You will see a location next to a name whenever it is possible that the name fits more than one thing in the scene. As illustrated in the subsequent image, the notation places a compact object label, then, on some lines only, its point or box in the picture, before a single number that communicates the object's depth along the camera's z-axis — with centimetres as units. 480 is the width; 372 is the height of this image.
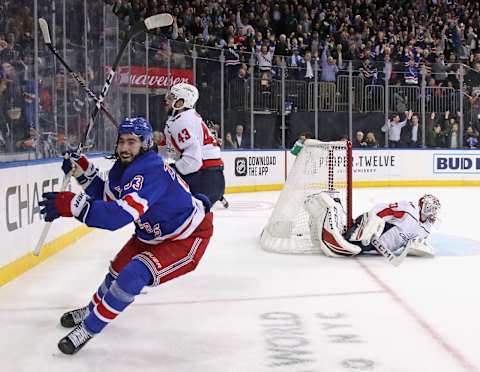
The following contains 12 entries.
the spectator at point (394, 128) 1078
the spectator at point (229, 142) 991
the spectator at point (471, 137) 1099
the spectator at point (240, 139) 999
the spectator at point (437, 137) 1094
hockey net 496
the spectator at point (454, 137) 1095
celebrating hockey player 231
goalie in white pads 448
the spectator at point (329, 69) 1061
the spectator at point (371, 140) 1088
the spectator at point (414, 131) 1084
